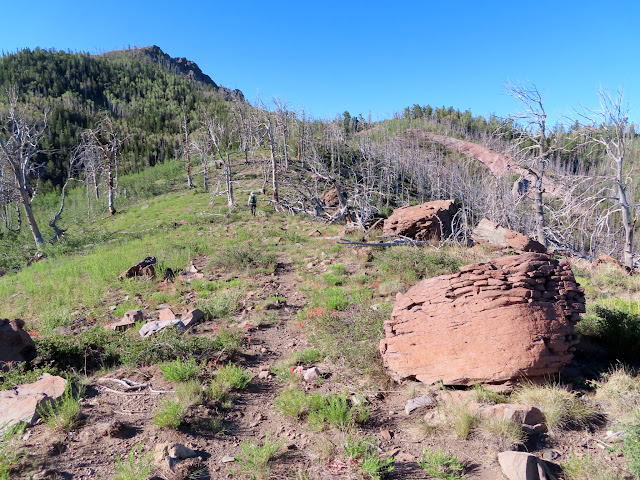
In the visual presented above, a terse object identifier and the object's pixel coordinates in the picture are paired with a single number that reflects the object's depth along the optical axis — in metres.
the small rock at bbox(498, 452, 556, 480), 2.61
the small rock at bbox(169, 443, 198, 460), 3.04
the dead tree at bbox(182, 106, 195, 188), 31.41
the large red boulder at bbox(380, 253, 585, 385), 3.78
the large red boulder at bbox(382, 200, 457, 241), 11.76
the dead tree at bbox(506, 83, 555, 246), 10.32
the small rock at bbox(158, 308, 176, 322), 6.95
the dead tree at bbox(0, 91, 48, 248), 16.54
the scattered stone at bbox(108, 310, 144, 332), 6.62
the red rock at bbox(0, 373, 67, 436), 3.40
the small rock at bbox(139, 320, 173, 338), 5.99
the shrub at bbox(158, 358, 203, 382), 4.46
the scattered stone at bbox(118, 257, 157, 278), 9.75
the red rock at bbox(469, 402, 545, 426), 3.17
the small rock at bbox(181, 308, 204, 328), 6.50
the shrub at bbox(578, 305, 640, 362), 4.61
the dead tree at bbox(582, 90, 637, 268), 10.83
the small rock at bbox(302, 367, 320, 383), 4.62
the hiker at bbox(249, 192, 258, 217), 18.81
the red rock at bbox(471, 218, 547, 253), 9.45
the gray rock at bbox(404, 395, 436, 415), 3.83
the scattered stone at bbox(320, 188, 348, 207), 23.80
